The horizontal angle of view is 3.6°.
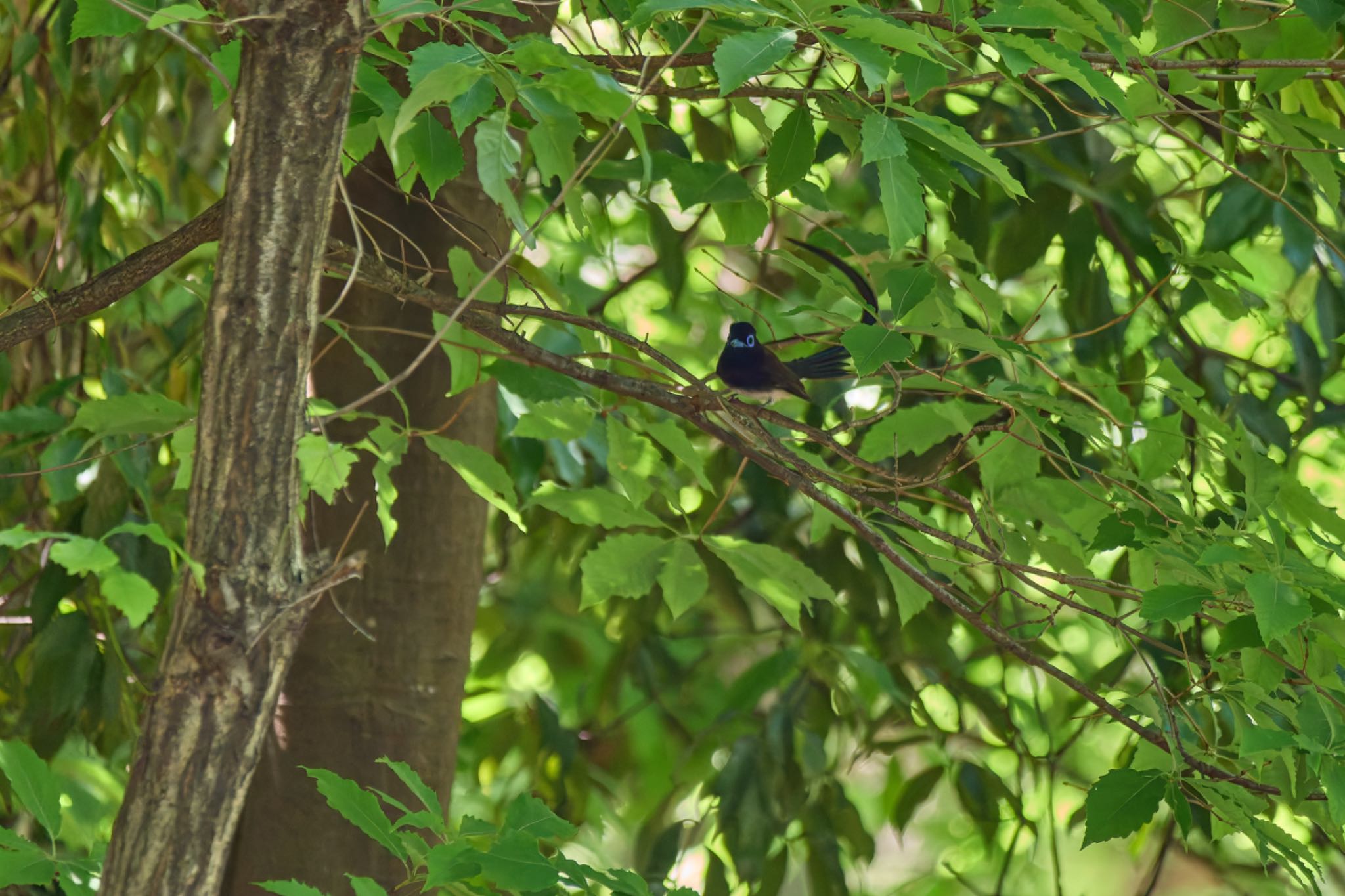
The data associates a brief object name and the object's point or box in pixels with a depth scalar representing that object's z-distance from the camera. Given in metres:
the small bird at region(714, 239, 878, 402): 16.07
